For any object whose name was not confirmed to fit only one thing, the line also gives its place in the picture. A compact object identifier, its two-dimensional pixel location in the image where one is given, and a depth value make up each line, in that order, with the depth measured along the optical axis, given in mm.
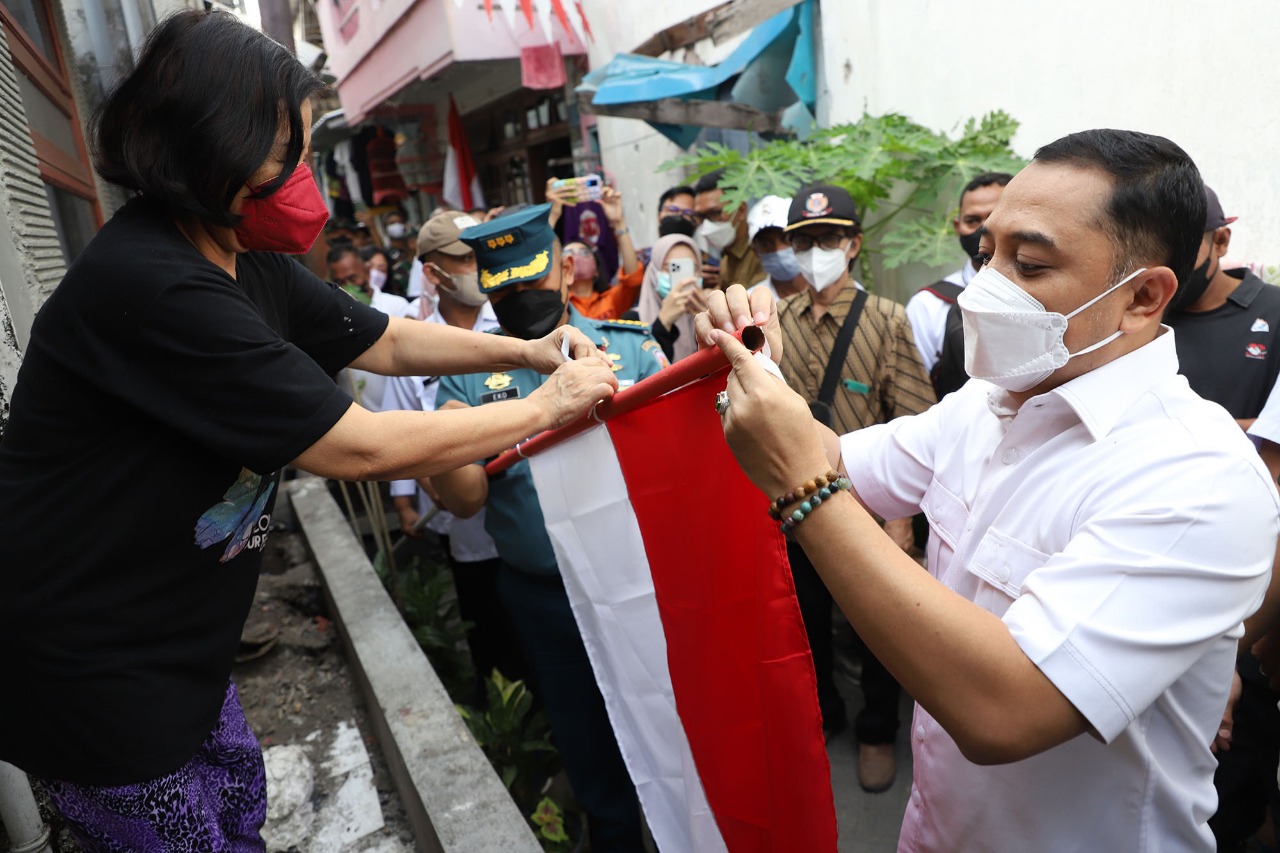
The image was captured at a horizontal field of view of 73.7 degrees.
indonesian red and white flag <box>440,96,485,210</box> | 13172
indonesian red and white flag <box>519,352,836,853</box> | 1913
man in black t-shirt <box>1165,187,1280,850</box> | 2781
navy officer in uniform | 2973
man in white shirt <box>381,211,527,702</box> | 4332
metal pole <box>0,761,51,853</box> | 2186
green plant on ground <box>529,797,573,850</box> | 3176
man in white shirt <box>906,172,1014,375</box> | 4078
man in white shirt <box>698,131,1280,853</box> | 1190
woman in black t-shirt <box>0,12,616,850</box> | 1543
